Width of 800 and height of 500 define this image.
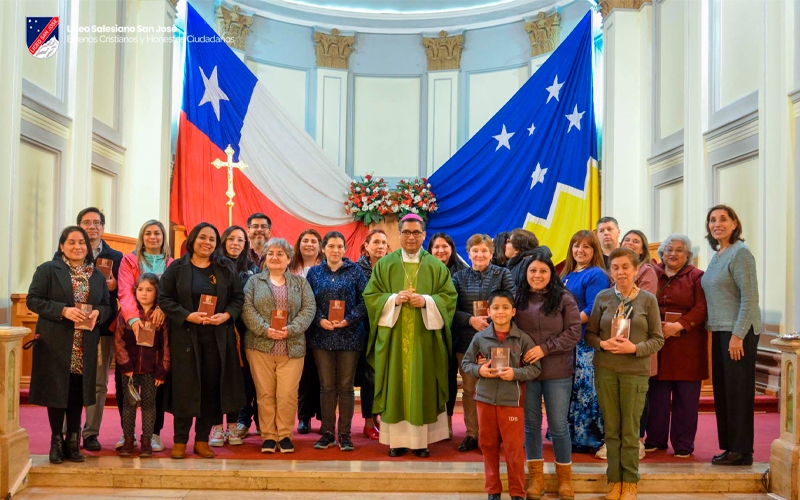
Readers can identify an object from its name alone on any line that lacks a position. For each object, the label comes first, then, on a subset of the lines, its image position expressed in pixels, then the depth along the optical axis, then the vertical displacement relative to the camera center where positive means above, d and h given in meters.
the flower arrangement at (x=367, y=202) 10.38 +0.90
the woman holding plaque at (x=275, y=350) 4.80 -0.59
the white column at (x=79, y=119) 7.28 +1.47
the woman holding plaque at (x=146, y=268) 4.68 -0.05
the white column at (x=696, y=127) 7.68 +1.54
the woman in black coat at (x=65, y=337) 4.36 -0.48
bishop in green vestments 4.83 -0.52
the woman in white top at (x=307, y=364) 5.40 -0.76
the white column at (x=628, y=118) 9.03 +1.91
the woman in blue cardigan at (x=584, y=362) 4.73 -0.64
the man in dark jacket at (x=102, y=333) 4.84 -0.50
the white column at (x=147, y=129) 8.72 +1.62
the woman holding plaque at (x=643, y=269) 4.65 -0.01
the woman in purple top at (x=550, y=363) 4.07 -0.55
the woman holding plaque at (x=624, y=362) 4.05 -0.54
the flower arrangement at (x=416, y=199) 10.55 +0.97
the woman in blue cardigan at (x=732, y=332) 4.51 -0.40
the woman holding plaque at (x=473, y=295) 4.92 -0.21
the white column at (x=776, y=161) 6.33 +0.98
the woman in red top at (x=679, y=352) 4.75 -0.56
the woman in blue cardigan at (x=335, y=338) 4.94 -0.52
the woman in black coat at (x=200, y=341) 4.60 -0.52
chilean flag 9.20 +1.44
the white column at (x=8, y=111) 6.11 +1.27
